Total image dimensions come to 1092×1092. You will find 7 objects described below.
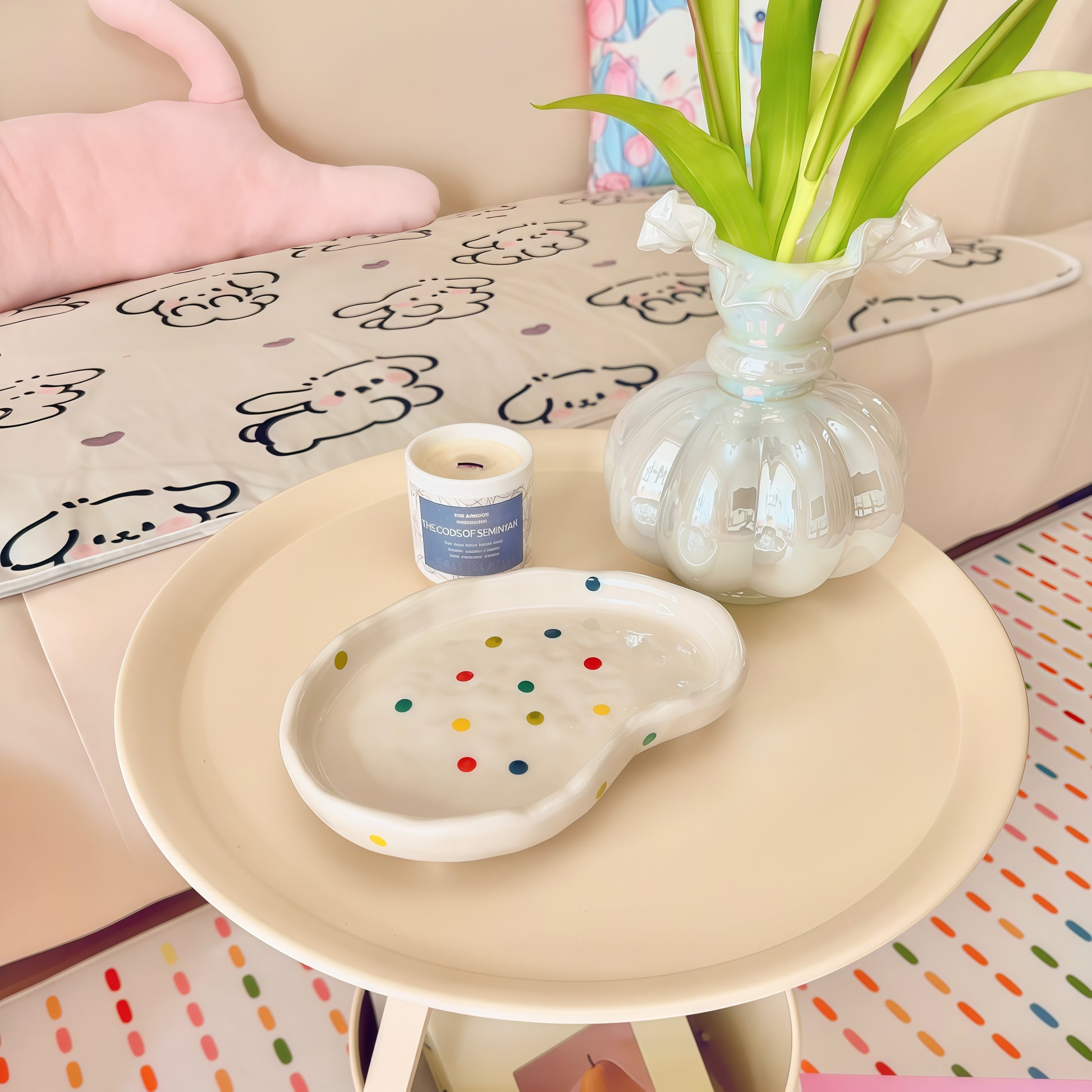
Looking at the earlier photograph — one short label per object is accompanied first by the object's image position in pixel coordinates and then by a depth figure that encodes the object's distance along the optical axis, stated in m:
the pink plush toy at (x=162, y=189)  1.12
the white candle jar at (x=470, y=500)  0.56
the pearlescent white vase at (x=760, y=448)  0.48
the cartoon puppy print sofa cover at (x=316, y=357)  0.77
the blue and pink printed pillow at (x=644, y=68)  1.41
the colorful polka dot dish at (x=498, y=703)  0.42
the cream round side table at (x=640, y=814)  0.39
